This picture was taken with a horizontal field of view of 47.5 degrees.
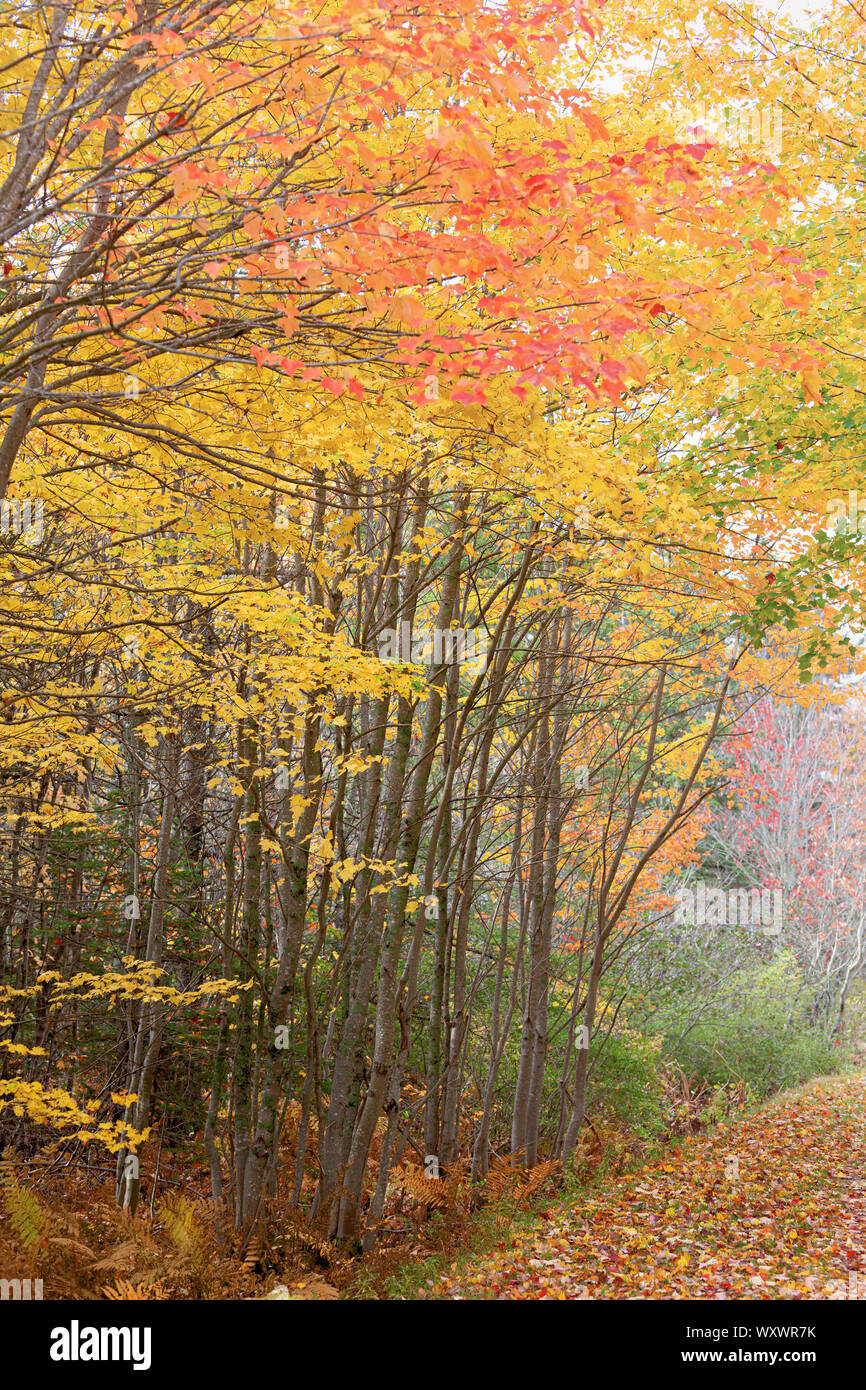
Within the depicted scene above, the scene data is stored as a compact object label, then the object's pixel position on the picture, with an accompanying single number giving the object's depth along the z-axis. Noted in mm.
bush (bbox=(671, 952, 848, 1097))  14344
